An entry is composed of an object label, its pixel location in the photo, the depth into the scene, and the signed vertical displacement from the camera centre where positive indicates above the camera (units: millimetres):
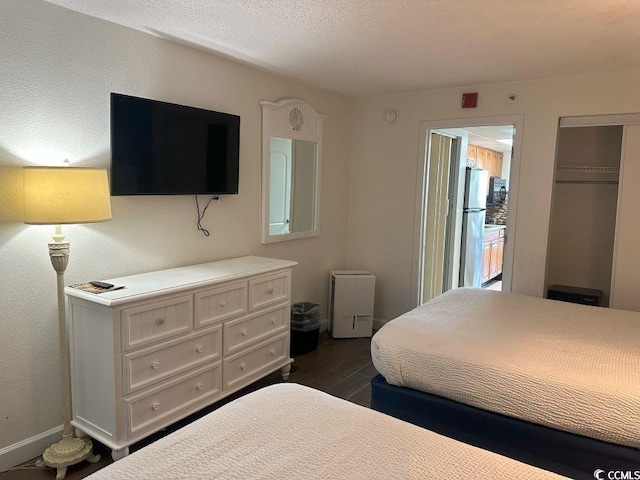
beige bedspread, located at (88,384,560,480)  1229 -741
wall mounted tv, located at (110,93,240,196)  2582 +244
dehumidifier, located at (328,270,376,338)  4352 -1042
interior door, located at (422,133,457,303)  4621 -174
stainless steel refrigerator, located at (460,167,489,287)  5539 -346
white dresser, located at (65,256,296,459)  2270 -863
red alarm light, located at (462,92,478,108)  3973 +849
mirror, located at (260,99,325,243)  3701 +194
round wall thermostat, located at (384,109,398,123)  4391 +764
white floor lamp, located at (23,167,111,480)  2084 -127
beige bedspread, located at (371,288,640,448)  1865 -736
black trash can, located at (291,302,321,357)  3877 -1156
